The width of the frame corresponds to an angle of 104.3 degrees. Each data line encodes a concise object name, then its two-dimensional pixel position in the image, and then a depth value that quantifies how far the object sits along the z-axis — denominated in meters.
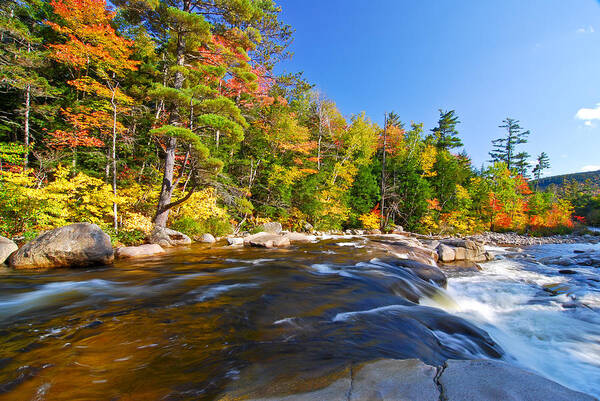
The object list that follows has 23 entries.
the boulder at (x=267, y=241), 9.62
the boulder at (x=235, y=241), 10.14
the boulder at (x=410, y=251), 7.95
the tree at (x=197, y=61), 8.40
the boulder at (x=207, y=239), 10.36
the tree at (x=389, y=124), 20.14
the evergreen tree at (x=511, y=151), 38.72
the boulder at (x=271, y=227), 13.60
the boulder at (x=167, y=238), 8.78
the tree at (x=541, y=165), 42.69
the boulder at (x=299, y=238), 11.77
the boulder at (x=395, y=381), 1.28
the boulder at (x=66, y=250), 5.31
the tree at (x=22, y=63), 9.34
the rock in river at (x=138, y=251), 6.77
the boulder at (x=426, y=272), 5.53
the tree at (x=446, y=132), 31.66
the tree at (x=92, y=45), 10.30
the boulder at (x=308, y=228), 16.81
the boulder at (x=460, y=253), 9.39
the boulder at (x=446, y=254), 9.15
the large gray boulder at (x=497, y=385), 1.28
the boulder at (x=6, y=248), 5.37
